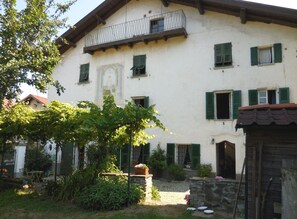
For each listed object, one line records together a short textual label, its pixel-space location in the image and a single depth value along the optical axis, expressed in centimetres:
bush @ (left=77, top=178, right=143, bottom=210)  817
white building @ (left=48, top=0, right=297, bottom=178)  1413
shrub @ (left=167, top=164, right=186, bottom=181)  1489
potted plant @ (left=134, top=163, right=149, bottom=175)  988
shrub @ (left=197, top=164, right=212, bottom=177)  1430
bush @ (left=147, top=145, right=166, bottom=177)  1544
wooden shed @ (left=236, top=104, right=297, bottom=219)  521
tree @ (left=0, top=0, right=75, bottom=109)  700
